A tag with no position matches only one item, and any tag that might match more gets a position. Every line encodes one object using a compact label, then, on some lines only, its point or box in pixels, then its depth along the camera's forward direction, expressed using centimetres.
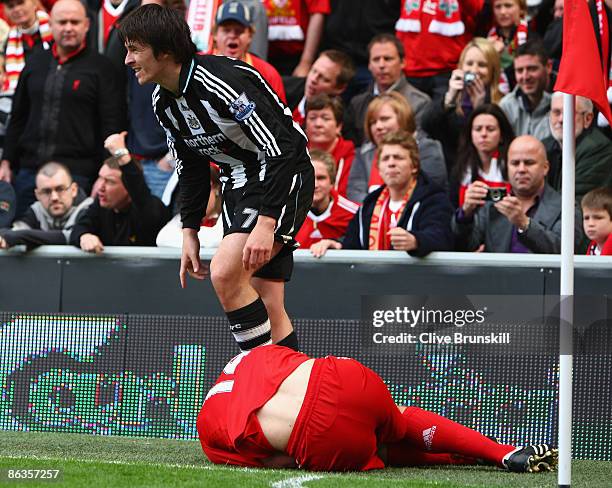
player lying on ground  1063
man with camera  1603
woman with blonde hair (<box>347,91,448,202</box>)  1789
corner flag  1010
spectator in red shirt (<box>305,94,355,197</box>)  1845
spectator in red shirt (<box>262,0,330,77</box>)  2122
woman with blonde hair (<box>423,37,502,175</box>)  1859
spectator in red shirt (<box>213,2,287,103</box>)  1850
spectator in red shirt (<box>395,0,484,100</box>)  2017
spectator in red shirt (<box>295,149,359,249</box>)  1709
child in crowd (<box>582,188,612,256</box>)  1548
